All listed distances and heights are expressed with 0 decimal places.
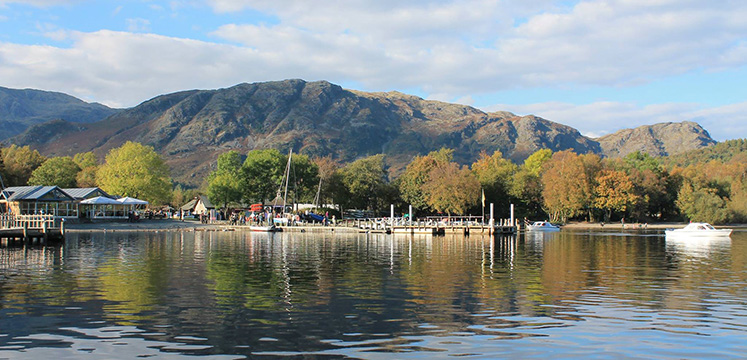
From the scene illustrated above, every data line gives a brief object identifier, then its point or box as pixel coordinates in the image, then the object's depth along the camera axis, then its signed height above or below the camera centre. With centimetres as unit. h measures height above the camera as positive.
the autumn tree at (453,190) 10288 +225
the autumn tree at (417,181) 11254 +427
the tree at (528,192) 11900 +204
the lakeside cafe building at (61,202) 7719 +45
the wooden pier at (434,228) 7838 -352
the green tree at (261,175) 11100 +553
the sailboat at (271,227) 8075 -325
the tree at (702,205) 11512 -90
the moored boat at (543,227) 9419 -415
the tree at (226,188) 10806 +296
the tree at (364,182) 11519 +421
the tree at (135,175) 9962 +525
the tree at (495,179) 11338 +476
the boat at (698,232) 7231 -392
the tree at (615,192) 11206 +179
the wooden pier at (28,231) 4825 -218
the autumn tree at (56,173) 11125 +629
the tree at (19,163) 11138 +862
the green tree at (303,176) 11454 +545
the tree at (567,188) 11294 +271
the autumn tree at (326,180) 11581 +467
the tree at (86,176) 11675 +599
